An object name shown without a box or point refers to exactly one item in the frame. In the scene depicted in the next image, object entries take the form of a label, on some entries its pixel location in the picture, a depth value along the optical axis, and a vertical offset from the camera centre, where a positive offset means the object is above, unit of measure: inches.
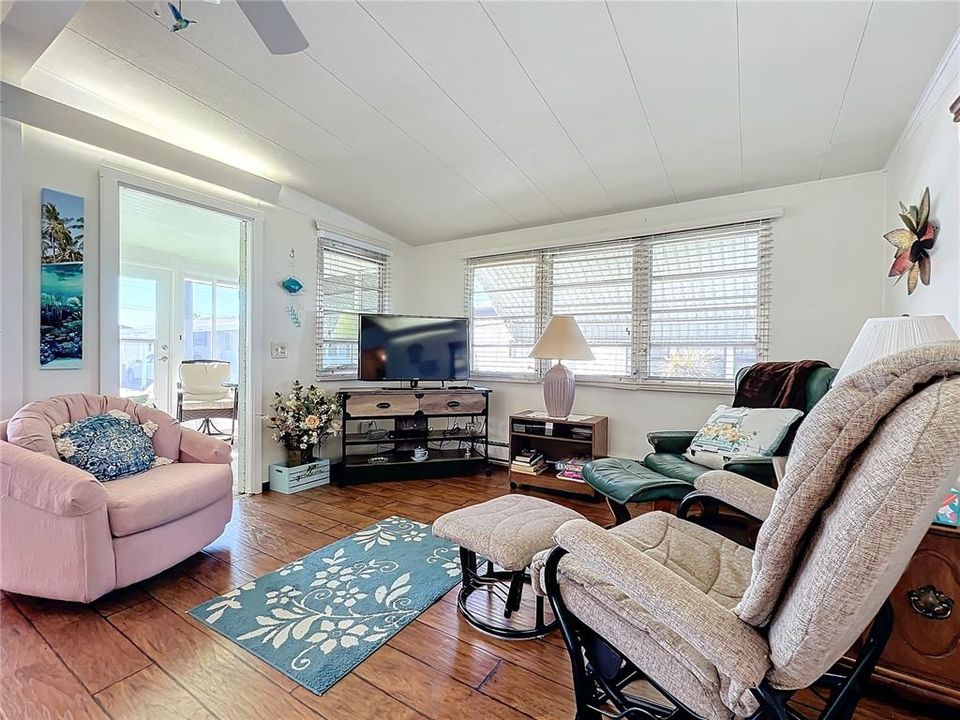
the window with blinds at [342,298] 155.6 +20.3
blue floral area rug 63.7 -44.3
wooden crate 134.6 -40.3
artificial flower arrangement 135.8 -22.1
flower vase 139.8 -34.1
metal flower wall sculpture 77.3 +21.4
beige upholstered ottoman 62.6 -28.0
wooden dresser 50.9 -32.2
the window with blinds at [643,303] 125.7 +17.1
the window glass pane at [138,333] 196.4 +7.4
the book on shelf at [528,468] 140.0 -37.6
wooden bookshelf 134.6 -28.5
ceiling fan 48.2 +38.5
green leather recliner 85.5 -26.2
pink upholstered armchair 70.1 -29.6
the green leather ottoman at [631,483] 86.4 -26.9
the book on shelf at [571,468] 133.4 -35.8
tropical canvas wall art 91.9 +14.8
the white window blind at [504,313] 165.0 +15.6
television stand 146.2 -30.3
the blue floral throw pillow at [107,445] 82.9 -19.5
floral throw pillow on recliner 93.3 -18.1
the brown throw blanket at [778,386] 100.6 -7.5
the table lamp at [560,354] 134.8 -0.1
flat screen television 154.0 +1.5
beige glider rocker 26.1 -15.8
